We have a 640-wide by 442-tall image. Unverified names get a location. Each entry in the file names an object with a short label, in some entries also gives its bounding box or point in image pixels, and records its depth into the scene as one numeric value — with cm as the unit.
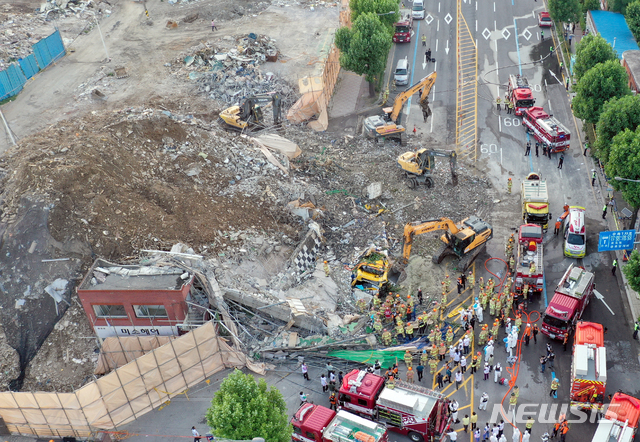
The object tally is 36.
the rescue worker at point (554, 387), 2886
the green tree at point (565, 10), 6050
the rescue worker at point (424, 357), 3052
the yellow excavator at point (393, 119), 4891
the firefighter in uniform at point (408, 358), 3070
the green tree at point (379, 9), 5825
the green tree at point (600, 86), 4391
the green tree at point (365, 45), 5369
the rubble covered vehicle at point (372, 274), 3528
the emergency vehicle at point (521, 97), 5244
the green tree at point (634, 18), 5575
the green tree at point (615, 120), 3900
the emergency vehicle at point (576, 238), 3788
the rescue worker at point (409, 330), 3203
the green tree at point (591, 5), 6203
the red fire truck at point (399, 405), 2666
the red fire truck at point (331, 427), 2566
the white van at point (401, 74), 5919
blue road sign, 3334
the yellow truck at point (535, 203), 3988
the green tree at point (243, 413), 2452
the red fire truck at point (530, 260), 3497
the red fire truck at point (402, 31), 6562
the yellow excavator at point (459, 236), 3647
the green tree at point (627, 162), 3556
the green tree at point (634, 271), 3108
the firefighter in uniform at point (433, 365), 3041
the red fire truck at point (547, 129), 4744
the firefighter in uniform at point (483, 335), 3169
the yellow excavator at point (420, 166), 4288
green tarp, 3138
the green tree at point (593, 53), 4819
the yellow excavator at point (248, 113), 4747
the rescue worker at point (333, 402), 2920
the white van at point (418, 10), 7081
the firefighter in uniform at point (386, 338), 3194
